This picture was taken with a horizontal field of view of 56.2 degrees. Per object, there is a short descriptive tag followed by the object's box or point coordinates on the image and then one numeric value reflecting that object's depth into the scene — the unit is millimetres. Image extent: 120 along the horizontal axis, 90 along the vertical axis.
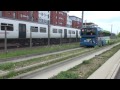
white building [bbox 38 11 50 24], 38206
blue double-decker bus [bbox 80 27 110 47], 15857
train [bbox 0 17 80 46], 11942
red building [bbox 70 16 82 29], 51870
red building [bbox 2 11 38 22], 29151
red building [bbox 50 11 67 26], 42759
